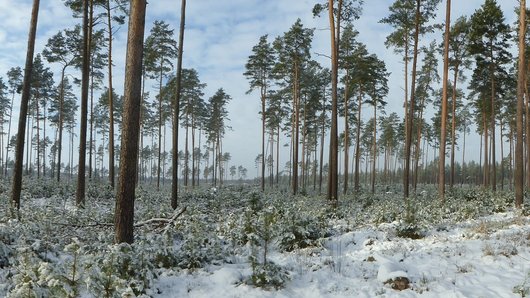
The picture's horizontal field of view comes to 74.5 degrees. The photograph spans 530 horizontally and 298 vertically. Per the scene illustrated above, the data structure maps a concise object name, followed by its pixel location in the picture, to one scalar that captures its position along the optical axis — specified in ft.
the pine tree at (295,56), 83.97
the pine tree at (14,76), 126.52
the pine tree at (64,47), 79.51
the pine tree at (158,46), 86.73
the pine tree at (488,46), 73.51
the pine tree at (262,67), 96.32
